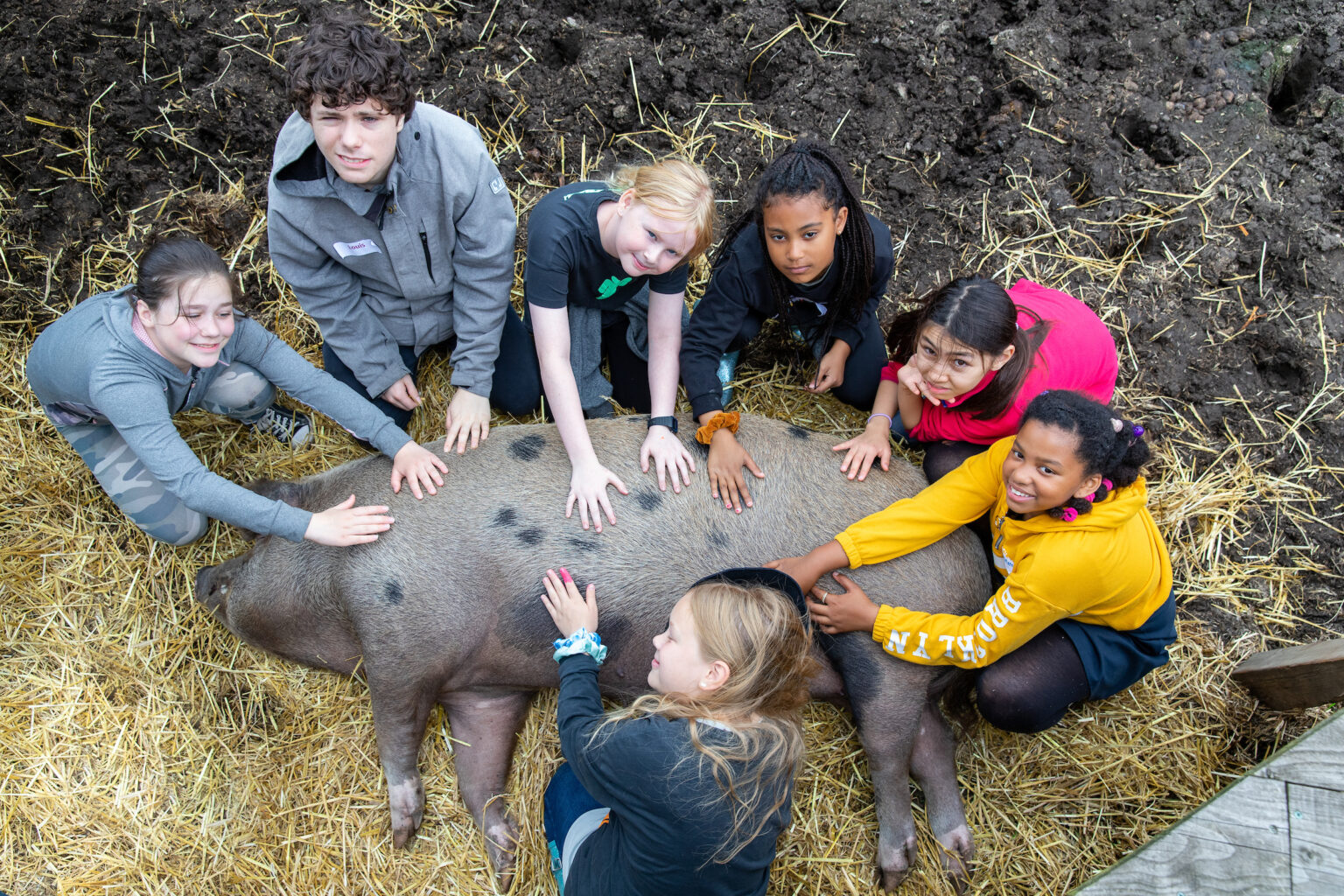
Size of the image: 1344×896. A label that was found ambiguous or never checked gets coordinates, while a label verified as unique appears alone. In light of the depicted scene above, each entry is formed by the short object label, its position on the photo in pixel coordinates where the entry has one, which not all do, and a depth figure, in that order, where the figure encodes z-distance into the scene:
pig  3.34
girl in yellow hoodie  2.75
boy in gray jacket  2.92
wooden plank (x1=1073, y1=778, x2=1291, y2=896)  2.13
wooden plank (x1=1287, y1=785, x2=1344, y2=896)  2.11
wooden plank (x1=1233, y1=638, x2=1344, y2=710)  3.19
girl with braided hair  3.11
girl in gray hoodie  3.08
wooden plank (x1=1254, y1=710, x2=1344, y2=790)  2.25
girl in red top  3.04
